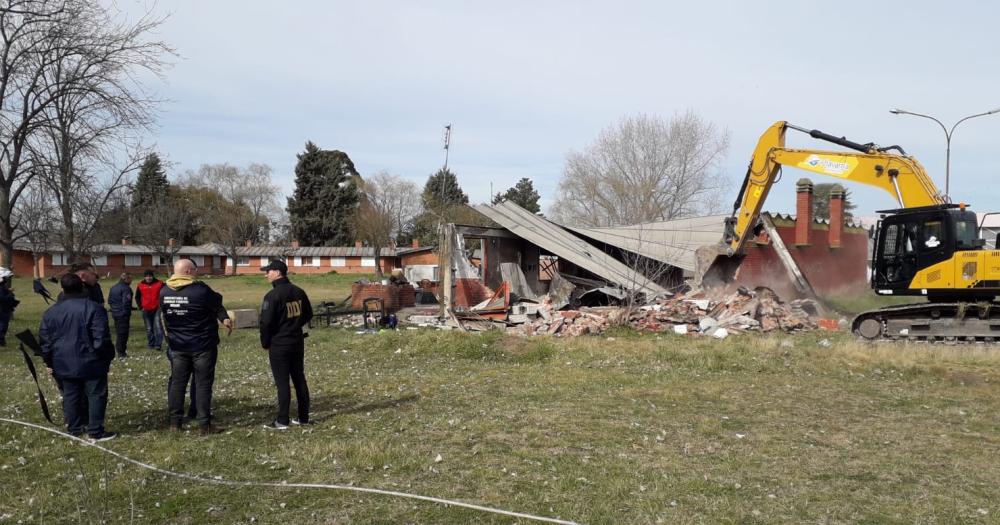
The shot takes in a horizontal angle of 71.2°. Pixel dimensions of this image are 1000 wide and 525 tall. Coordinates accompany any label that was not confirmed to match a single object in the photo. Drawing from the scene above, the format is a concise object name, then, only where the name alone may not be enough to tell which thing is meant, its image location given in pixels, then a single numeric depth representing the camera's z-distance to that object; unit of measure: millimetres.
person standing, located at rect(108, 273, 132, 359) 13758
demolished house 18125
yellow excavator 14684
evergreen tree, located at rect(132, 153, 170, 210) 61781
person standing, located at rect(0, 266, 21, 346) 14375
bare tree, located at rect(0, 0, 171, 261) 18000
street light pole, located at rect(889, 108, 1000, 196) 26641
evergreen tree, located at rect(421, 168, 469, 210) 71244
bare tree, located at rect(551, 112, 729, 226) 47875
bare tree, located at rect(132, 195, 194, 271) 59719
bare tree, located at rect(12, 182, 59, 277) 20312
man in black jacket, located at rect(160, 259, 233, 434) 7398
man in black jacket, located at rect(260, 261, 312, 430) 7617
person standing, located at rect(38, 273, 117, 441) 7027
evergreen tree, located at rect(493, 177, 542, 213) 79438
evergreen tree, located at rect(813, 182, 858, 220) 65500
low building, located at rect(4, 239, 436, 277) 65125
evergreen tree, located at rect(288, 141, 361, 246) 67062
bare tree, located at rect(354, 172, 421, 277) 65875
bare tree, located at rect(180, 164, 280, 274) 66375
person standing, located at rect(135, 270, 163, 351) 14305
